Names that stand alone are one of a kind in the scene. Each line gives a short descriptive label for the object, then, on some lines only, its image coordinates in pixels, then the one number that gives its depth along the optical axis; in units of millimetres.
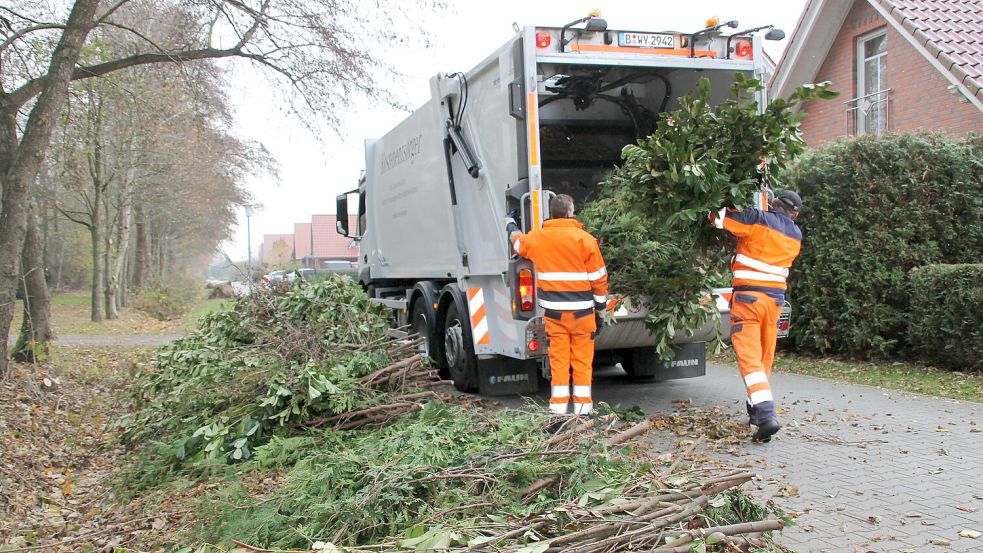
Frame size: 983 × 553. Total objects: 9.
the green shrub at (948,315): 7434
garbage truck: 5809
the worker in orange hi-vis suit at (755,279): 5422
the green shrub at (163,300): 23688
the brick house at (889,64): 11539
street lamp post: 18962
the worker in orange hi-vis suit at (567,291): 5500
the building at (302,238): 62697
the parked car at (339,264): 20141
